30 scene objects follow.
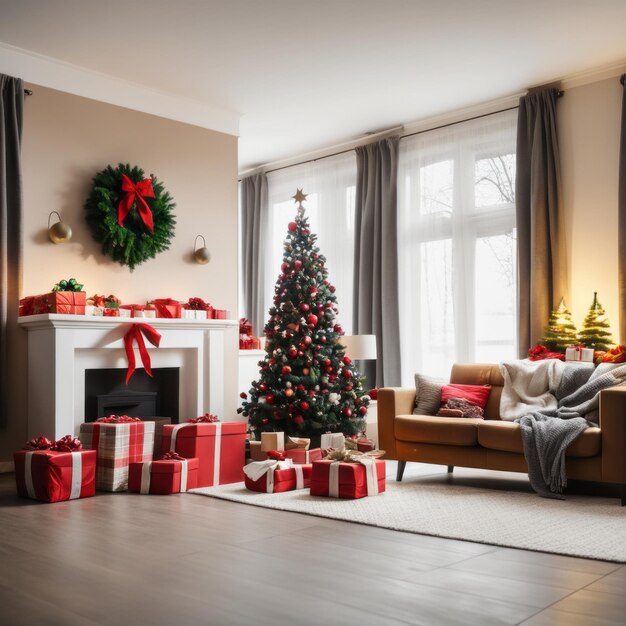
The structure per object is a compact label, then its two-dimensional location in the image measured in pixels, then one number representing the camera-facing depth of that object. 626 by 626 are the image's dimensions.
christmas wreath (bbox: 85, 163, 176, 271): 5.90
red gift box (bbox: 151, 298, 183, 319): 5.92
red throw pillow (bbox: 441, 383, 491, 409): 5.24
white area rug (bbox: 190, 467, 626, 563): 3.25
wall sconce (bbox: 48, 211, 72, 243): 5.61
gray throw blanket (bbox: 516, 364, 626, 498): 4.28
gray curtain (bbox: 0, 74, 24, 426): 5.40
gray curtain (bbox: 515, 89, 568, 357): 6.22
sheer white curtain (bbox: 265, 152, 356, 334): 8.01
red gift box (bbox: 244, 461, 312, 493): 4.56
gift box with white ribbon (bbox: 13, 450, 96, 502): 4.25
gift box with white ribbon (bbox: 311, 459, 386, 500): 4.30
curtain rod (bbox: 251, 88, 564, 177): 6.67
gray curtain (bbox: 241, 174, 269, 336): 8.77
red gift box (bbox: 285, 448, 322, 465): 5.18
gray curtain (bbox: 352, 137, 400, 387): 7.39
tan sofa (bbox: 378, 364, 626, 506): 4.13
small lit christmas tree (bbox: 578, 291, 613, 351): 5.68
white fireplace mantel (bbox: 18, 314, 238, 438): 5.17
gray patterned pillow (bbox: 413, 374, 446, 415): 5.21
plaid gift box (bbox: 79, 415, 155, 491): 4.66
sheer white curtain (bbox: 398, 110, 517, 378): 6.71
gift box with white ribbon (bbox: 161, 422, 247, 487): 4.84
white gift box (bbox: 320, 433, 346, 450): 5.40
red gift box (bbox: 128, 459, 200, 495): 4.54
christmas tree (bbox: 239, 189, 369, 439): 5.88
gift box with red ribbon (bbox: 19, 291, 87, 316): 5.17
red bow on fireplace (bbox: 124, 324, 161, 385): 5.58
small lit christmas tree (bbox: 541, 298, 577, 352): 5.80
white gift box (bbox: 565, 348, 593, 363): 5.28
